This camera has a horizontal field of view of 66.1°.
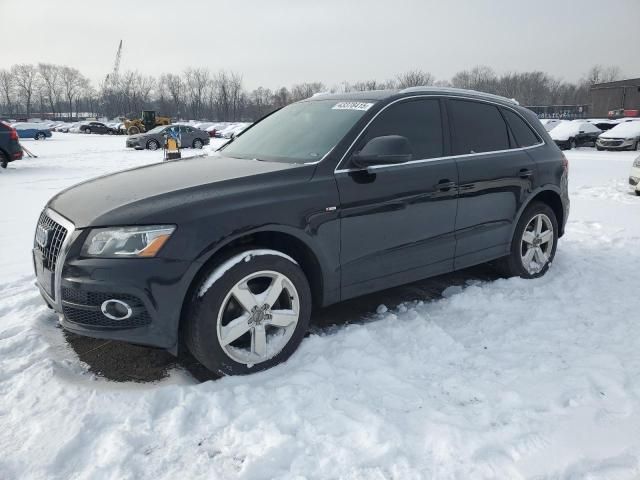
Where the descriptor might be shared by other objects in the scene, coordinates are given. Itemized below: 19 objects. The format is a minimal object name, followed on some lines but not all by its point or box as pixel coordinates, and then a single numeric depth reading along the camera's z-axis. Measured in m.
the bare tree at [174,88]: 103.00
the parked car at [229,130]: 43.29
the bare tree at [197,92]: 102.44
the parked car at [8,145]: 14.35
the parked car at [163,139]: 24.95
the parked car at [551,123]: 30.37
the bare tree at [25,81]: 112.94
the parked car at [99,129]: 54.53
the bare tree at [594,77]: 107.85
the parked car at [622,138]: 21.50
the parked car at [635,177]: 9.57
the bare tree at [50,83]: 114.75
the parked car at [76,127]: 56.71
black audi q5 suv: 2.68
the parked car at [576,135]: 23.89
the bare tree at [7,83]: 113.81
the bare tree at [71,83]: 116.56
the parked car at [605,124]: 27.81
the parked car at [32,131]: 39.50
